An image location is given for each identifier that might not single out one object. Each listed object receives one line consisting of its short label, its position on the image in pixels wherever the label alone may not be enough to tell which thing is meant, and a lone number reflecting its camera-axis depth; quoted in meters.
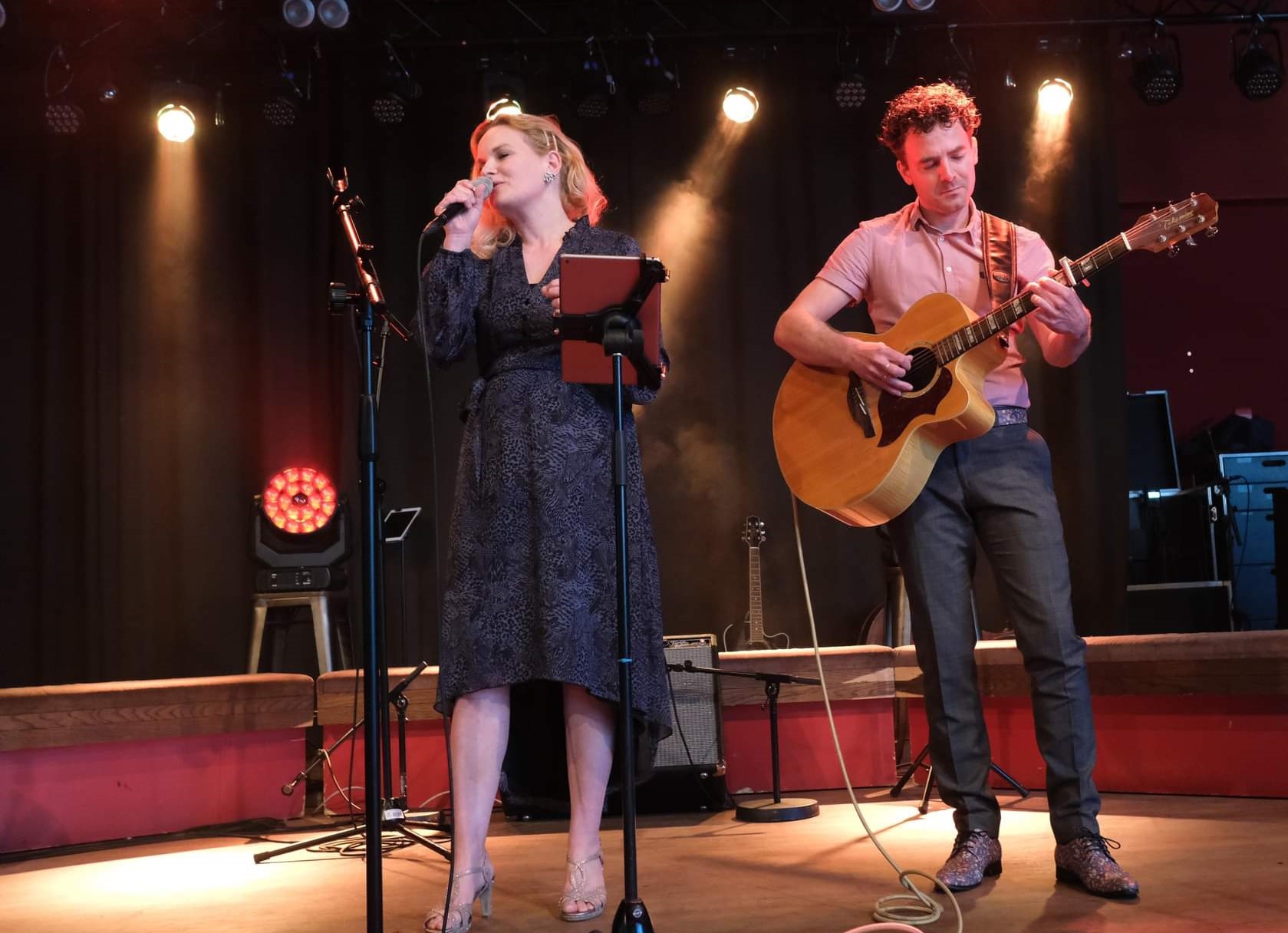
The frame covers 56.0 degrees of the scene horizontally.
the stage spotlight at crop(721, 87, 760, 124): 6.28
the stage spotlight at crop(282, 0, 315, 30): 5.79
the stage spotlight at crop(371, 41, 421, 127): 6.05
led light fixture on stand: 5.45
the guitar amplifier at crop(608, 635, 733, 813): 4.15
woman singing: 2.46
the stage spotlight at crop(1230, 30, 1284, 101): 5.92
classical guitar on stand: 6.03
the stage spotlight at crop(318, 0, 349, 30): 5.84
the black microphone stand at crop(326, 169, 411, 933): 1.90
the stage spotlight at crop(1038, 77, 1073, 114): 6.21
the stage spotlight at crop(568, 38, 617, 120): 5.98
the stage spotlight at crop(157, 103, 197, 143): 6.05
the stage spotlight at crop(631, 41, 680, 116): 6.02
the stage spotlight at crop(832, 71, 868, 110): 6.07
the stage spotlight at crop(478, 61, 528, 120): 6.12
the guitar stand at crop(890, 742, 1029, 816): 3.82
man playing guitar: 2.63
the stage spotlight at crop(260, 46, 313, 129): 5.97
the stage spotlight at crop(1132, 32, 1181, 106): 5.93
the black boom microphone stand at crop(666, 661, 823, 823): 3.88
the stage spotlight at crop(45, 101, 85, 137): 5.89
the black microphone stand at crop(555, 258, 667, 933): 2.07
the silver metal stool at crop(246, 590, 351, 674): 5.40
